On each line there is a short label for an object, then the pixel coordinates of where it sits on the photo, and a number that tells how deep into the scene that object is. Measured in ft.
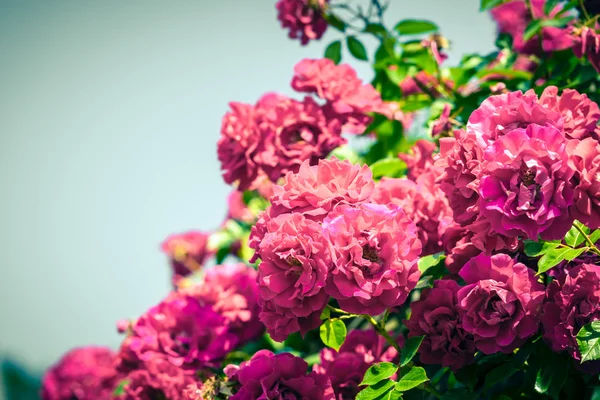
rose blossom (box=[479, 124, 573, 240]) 3.91
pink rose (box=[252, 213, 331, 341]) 4.02
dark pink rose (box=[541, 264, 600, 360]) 4.01
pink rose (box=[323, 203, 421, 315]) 4.02
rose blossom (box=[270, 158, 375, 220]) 4.13
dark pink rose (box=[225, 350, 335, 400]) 4.22
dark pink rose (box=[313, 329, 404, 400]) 4.38
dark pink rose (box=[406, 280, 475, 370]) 4.17
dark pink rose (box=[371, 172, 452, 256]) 4.35
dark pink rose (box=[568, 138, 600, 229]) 3.91
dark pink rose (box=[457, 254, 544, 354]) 4.04
